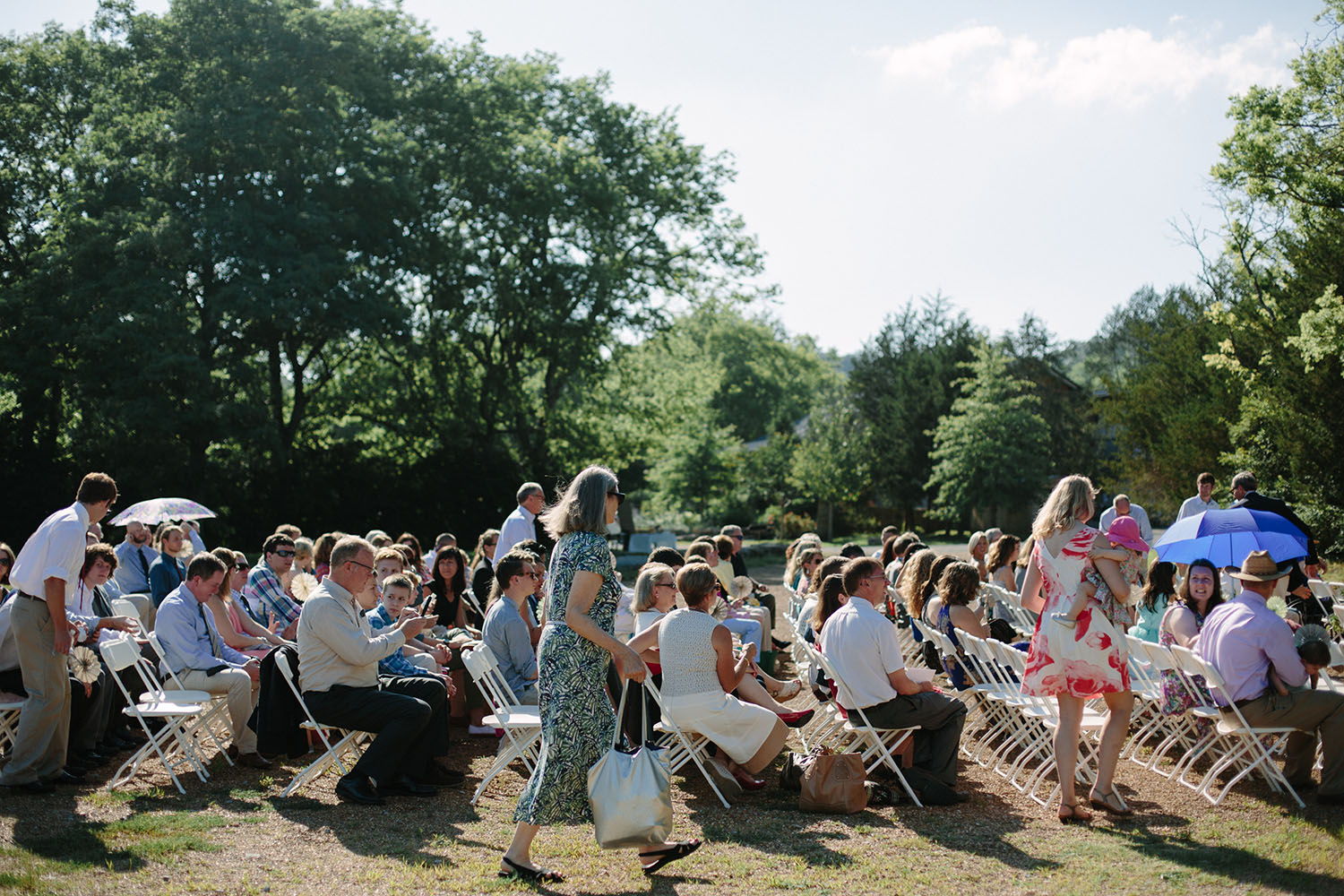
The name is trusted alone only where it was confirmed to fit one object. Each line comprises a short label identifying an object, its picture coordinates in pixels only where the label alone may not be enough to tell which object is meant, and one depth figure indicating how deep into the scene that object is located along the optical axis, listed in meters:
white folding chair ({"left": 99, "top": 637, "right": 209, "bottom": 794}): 6.27
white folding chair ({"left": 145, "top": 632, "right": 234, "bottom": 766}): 6.81
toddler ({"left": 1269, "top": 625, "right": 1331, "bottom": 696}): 6.38
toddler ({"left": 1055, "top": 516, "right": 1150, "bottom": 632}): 5.56
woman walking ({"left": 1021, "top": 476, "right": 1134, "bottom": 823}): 5.59
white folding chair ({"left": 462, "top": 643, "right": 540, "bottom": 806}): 6.30
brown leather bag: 6.07
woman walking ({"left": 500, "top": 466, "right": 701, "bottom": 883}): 4.64
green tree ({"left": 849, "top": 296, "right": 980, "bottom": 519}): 44.84
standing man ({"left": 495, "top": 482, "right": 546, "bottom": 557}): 11.01
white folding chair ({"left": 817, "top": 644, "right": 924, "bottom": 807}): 6.21
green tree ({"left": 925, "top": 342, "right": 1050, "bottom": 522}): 41.06
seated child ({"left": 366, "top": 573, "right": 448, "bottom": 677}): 7.25
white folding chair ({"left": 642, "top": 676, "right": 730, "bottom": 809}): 6.21
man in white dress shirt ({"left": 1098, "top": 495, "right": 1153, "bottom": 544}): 11.91
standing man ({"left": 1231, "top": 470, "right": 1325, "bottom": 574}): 9.05
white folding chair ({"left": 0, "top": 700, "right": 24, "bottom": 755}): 6.52
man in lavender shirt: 6.00
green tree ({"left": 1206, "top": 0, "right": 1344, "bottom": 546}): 19.66
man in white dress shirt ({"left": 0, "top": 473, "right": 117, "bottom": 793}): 6.12
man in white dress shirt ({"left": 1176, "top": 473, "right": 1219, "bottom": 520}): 11.54
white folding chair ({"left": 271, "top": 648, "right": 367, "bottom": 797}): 6.30
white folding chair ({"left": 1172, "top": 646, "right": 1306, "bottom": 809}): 5.97
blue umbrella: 8.21
